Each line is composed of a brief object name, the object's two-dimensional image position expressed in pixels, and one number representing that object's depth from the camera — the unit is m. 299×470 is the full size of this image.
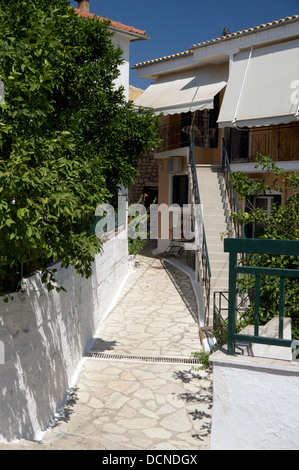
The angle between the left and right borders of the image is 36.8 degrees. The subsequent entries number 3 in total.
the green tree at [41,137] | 4.64
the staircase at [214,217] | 12.71
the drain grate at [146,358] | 9.68
